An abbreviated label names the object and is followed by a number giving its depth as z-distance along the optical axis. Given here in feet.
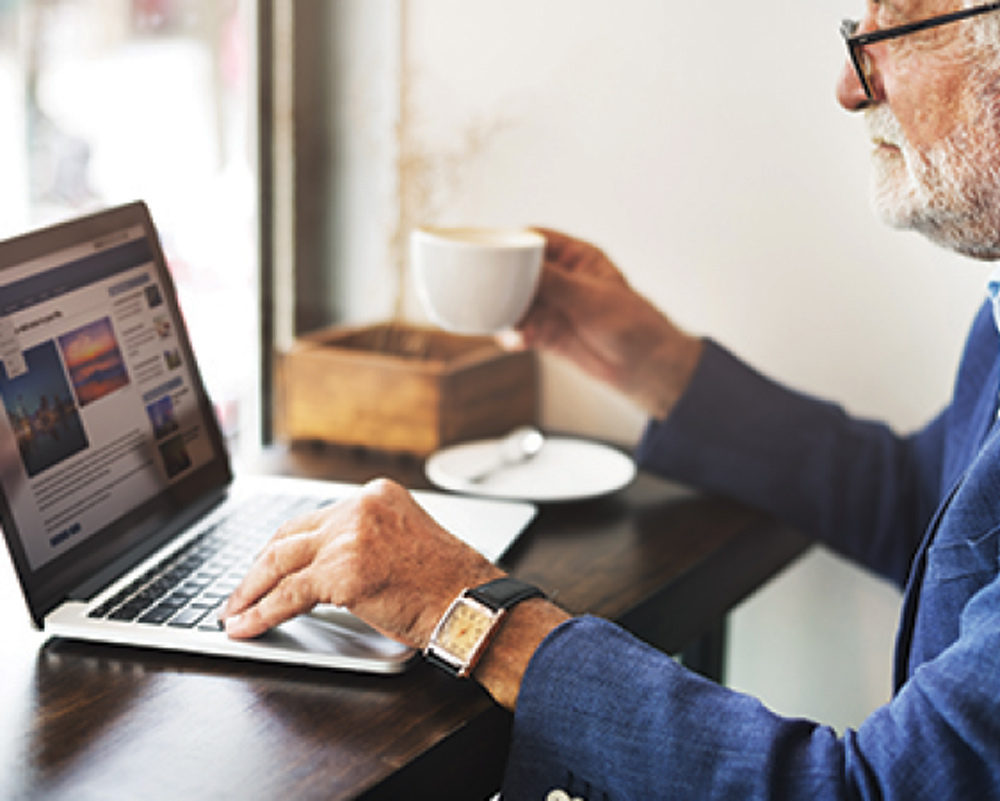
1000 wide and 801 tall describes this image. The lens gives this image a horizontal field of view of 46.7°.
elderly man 2.43
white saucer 4.18
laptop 2.89
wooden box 4.68
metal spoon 4.48
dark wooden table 2.34
